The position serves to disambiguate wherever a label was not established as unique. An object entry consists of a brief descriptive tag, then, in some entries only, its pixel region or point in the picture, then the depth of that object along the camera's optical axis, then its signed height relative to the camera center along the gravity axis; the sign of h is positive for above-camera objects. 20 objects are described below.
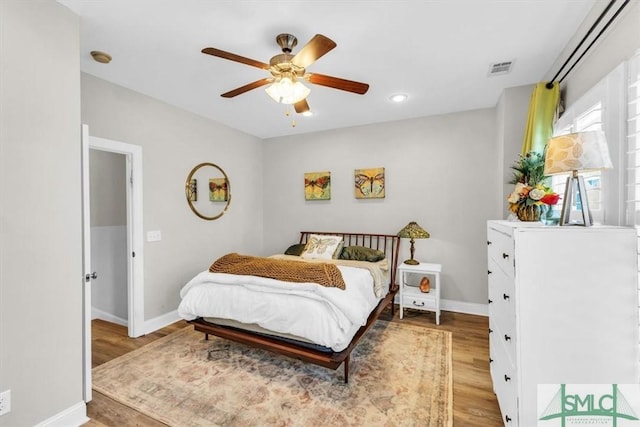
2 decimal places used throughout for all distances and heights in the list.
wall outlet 1.53 -1.04
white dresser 1.32 -0.48
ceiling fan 1.86 +1.06
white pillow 4.02 -0.51
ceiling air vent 2.55 +1.38
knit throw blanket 2.51 -0.54
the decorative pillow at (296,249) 4.35 -0.56
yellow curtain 2.44 +0.87
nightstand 3.51 -1.08
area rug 1.95 -1.42
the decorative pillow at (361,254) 3.80 -0.57
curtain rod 1.54 +1.16
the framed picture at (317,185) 4.66 +0.49
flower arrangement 1.76 +0.12
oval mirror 3.84 +0.37
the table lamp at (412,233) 3.73 -0.27
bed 2.24 -0.88
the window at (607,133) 1.49 +0.43
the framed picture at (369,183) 4.27 +0.48
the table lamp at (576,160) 1.38 +0.27
